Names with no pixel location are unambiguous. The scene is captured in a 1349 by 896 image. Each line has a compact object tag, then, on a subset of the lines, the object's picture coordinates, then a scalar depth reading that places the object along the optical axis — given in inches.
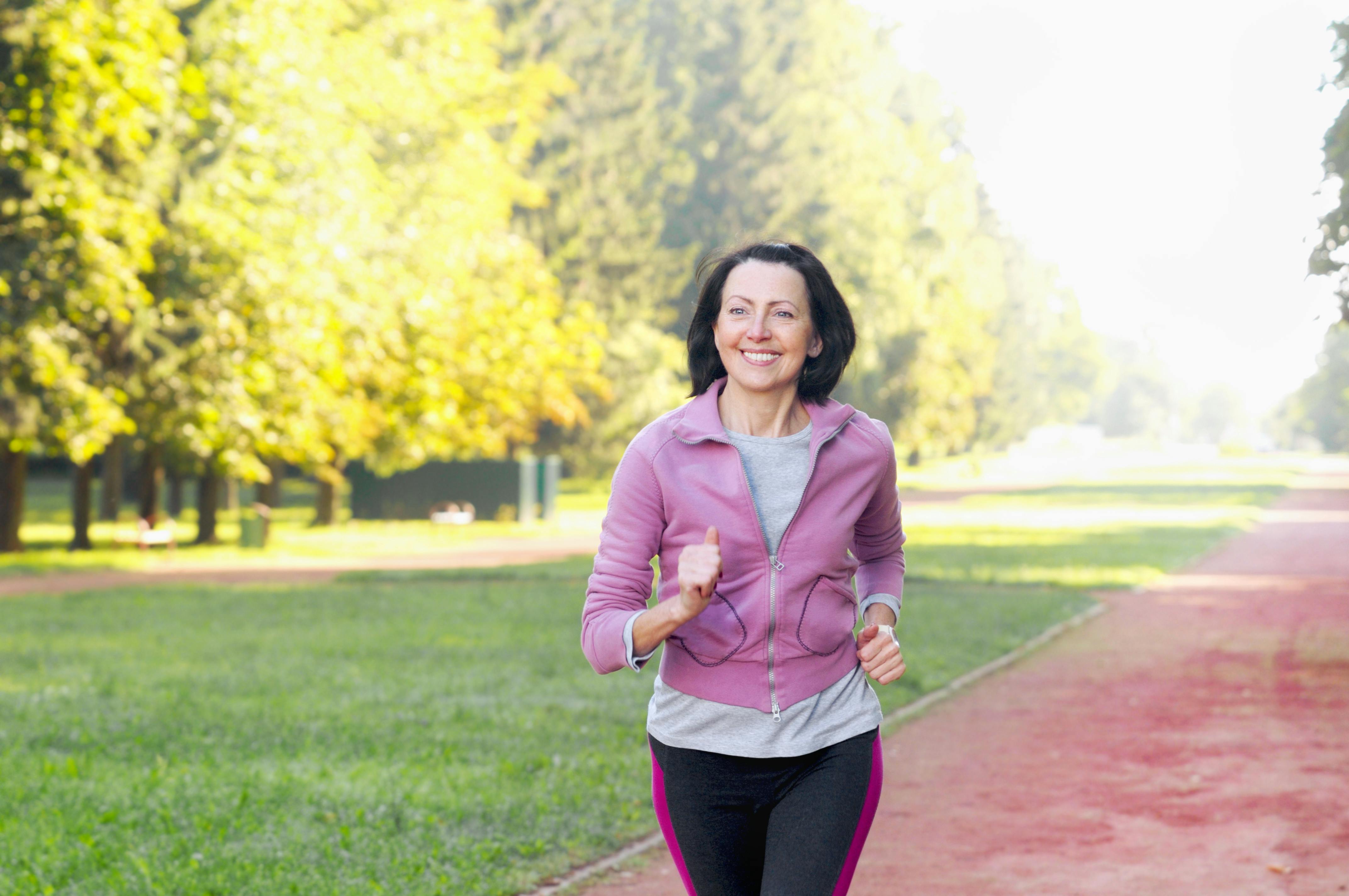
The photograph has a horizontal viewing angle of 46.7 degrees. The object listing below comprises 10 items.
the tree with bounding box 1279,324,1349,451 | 4384.8
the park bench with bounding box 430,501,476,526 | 1330.0
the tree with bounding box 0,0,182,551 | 783.7
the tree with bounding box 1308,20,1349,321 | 484.7
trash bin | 1007.0
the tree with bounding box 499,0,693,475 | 1716.3
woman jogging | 124.3
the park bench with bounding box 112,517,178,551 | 951.0
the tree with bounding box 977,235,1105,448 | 3299.7
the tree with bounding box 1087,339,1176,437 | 6707.7
